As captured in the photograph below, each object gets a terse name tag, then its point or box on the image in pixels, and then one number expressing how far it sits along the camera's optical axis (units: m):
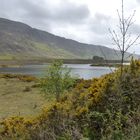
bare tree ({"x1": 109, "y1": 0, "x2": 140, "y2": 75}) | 3.76
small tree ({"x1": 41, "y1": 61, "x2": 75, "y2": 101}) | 10.49
